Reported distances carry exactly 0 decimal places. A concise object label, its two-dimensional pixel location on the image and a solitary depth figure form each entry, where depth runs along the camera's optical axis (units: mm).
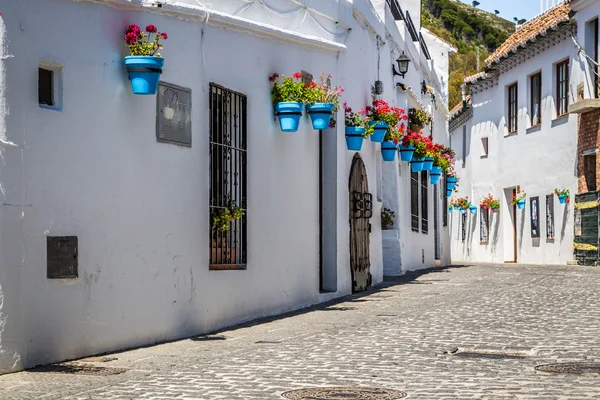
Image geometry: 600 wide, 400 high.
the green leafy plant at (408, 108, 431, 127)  22891
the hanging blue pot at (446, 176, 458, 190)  31359
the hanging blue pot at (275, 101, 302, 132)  12906
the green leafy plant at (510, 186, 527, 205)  34003
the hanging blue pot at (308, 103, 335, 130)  13648
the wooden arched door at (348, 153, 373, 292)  16109
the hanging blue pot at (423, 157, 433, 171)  22328
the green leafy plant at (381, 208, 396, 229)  20547
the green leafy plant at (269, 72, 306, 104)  13055
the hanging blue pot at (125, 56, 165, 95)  9477
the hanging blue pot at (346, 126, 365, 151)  15500
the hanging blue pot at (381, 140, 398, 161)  18703
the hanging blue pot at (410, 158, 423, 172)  21969
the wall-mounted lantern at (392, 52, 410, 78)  20250
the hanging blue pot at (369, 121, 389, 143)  17062
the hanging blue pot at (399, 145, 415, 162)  20922
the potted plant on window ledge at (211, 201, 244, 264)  11519
